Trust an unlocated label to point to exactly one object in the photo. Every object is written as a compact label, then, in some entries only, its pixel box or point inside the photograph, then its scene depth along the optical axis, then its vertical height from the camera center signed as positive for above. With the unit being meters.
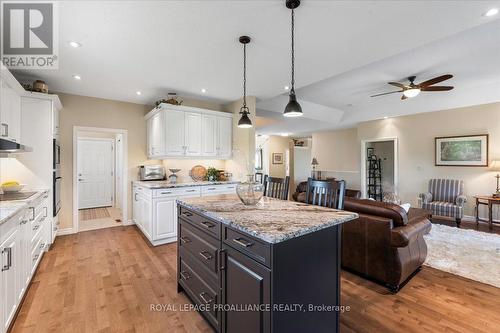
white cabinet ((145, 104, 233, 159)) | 4.29 +0.67
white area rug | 2.78 -1.28
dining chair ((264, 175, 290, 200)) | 2.66 -0.26
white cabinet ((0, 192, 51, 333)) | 1.70 -0.83
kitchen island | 1.26 -0.65
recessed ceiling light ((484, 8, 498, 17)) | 2.02 +1.39
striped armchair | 4.84 -0.75
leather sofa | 2.33 -0.85
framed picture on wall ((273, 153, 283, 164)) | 10.43 +0.35
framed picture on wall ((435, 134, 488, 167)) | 5.15 +0.36
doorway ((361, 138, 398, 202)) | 7.32 -0.08
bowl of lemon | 2.84 -0.26
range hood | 2.16 +0.19
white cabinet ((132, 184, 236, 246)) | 3.72 -0.76
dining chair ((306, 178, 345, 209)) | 2.08 -0.27
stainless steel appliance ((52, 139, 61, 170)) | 3.57 +0.18
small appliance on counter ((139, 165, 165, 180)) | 4.61 -0.14
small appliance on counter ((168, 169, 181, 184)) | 4.50 -0.23
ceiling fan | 3.96 +1.39
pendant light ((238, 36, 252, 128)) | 2.82 +0.60
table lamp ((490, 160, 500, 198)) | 4.69 -0.05
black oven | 3.60 -0.43
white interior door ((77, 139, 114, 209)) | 6.58 -0.20
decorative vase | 2.04 -0.24
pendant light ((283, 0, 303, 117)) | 2.18 +0.56
